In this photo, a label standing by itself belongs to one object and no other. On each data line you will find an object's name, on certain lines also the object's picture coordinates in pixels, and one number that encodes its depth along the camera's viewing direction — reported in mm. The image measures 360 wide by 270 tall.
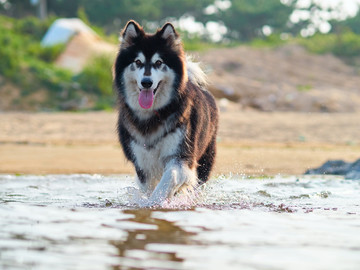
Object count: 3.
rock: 7362
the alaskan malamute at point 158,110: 5027
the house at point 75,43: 16719
